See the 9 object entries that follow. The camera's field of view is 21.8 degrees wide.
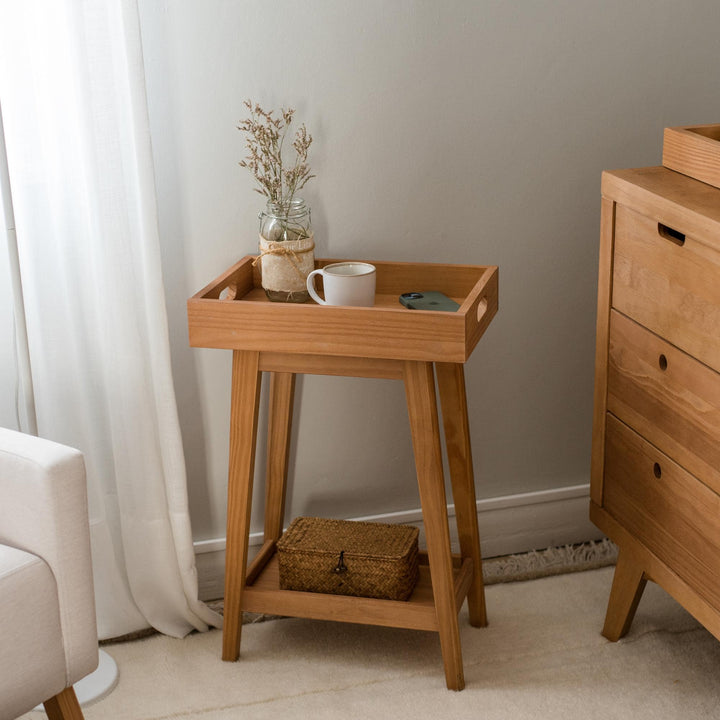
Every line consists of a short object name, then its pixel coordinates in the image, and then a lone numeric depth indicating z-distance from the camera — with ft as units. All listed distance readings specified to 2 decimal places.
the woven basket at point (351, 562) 10.36
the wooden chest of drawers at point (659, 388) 9.37
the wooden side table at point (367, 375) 9.83
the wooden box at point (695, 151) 9.65
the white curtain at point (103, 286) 9.89
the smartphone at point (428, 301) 10.16
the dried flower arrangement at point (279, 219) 10.25
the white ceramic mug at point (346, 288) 10.05
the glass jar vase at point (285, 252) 10.24
